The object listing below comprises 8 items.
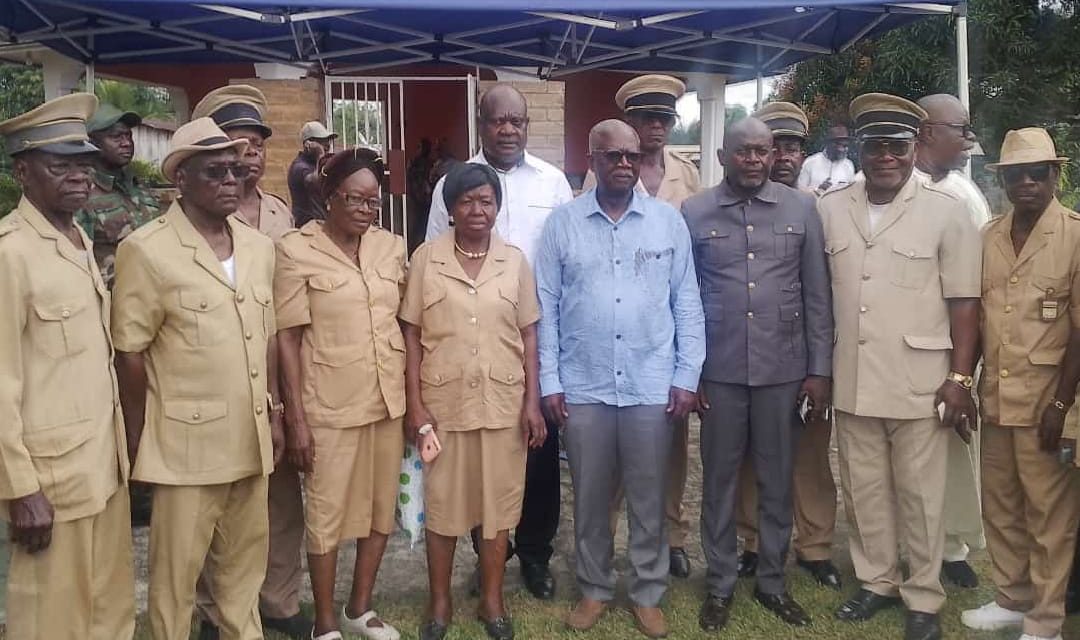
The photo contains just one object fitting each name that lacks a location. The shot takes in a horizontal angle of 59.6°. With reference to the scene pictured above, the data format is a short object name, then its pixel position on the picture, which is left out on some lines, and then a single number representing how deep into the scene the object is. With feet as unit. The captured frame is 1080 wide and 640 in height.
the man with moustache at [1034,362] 11.44
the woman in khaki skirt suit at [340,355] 11.25
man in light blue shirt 12.09
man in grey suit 12.35
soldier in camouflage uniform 13.52
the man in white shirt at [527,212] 13.42
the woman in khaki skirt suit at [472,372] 11.77
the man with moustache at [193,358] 9.93
